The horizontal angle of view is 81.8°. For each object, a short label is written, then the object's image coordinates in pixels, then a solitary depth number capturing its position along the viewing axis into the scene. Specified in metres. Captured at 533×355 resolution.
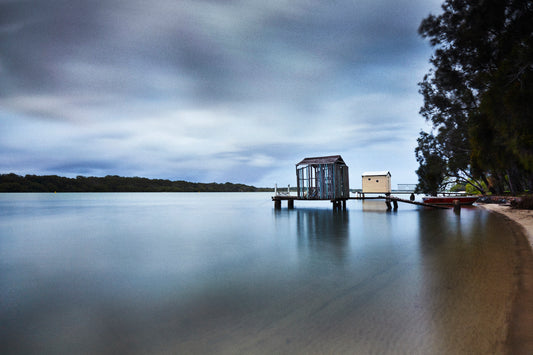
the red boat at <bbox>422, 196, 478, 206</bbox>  30.45
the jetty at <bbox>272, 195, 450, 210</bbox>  30.23
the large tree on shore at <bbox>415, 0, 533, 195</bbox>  10.24
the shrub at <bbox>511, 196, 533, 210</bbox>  20.26
